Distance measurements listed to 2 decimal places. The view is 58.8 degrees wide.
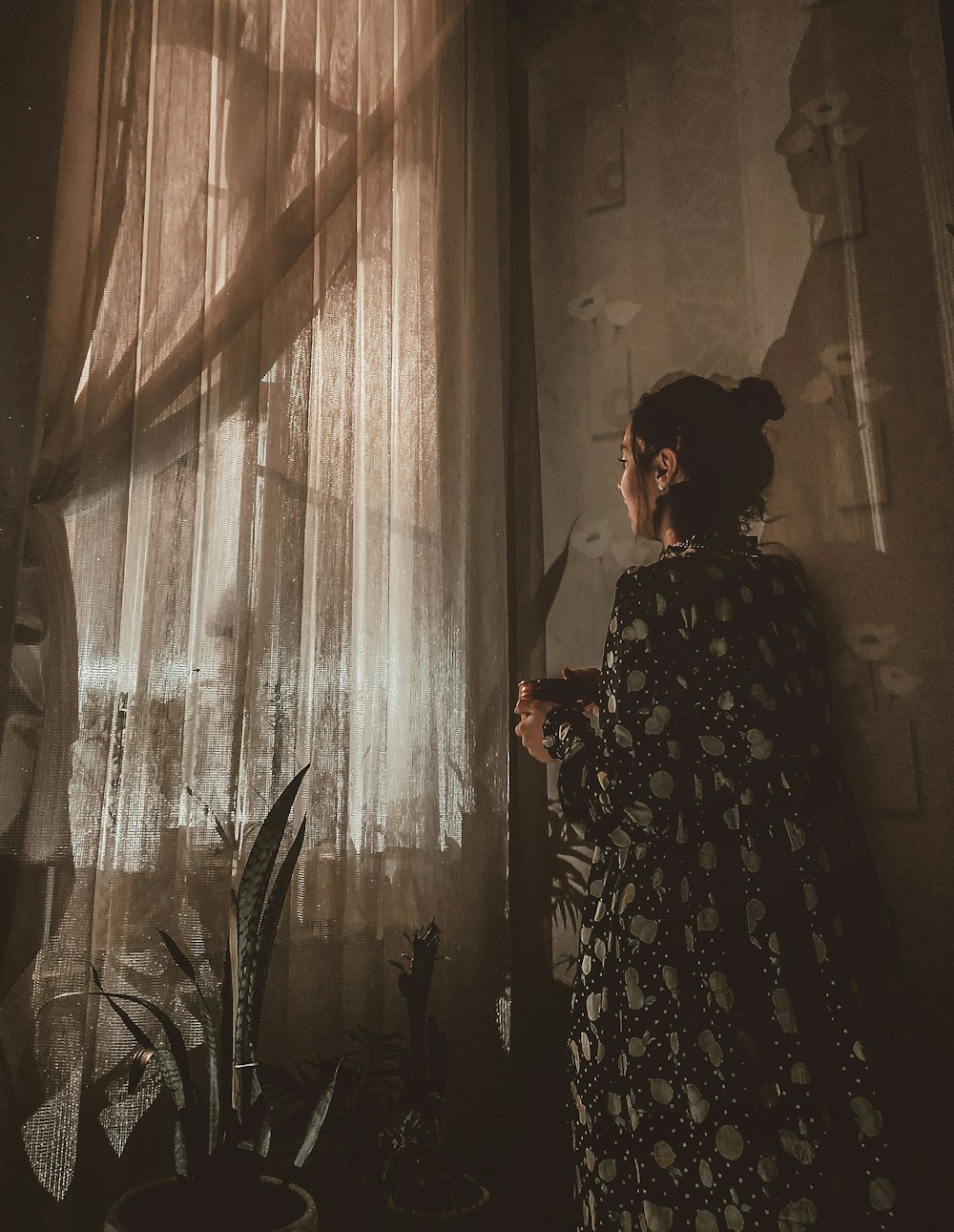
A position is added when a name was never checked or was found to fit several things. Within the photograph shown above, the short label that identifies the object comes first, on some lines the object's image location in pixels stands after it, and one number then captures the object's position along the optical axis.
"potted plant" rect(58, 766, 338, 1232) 1.03
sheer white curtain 1.16
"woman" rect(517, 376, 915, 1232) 1.23
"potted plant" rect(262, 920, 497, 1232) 1.36
